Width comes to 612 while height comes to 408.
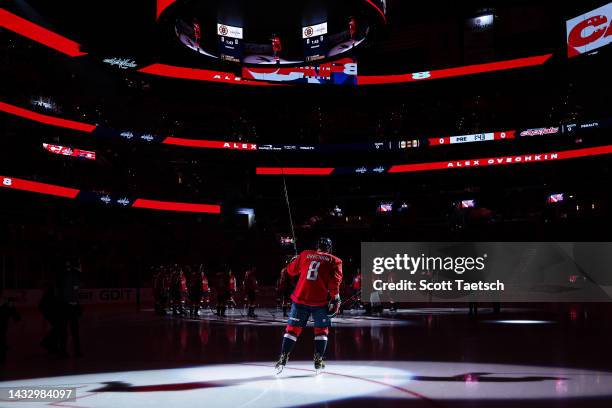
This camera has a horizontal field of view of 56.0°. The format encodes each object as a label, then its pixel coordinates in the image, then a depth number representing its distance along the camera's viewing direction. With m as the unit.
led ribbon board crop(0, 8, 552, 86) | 41.91
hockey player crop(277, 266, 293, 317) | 20.60
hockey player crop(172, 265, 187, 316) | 21.14
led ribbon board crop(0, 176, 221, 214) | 32.31
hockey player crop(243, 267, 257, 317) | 20.69
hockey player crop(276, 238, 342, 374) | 8.08
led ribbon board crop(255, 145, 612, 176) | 38.66
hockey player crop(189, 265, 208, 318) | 20.77
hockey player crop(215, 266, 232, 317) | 20.55
